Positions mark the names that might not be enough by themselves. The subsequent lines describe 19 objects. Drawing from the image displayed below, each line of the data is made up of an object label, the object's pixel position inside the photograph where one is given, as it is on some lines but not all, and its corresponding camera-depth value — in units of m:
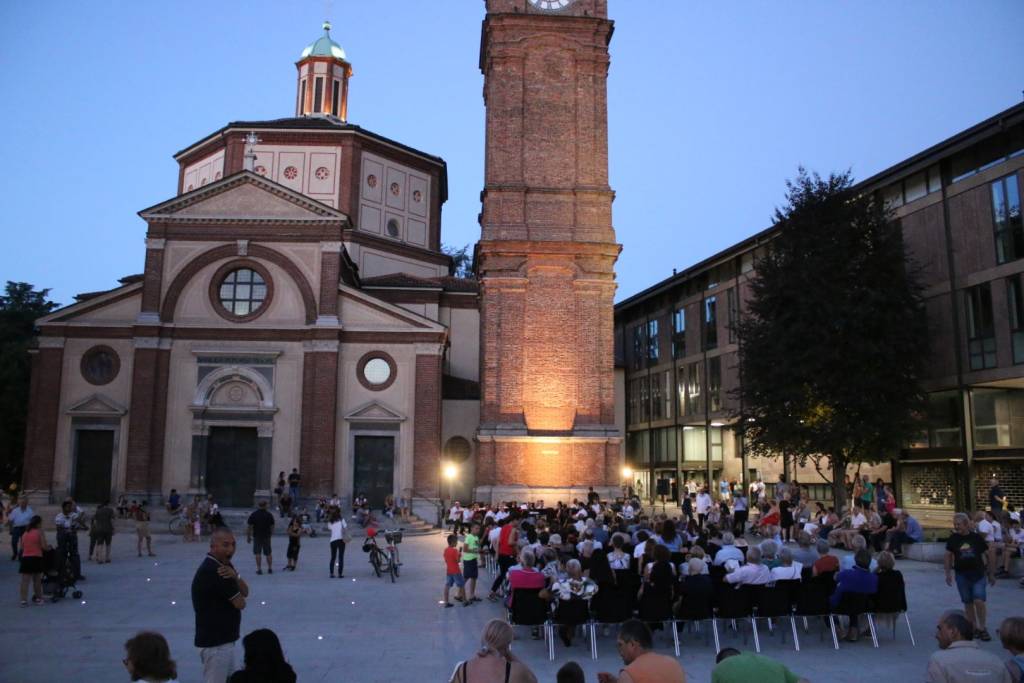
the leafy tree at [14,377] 43.53
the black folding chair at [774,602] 11.49
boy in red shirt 15.06
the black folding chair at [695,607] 11.34
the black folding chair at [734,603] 11.45
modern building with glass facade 25.91
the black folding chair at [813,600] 11.60
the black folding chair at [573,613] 11.17
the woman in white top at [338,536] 18.67
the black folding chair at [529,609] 11.39
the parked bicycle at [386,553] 18.58
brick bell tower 33.12
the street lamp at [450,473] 38.66
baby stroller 15.18
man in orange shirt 5.54
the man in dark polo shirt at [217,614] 6.96
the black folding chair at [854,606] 11.45
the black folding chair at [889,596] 11.54
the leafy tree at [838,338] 26.69
